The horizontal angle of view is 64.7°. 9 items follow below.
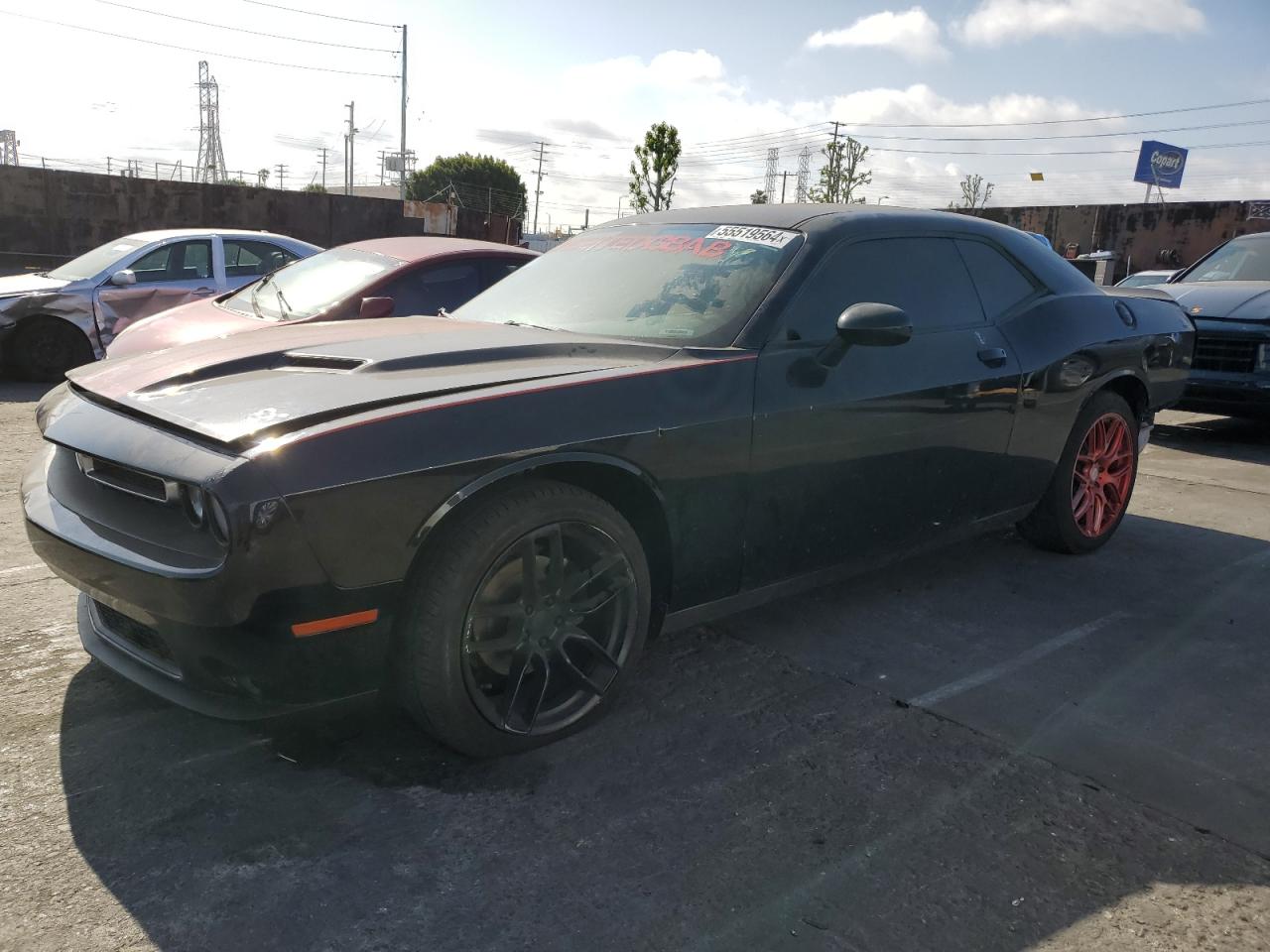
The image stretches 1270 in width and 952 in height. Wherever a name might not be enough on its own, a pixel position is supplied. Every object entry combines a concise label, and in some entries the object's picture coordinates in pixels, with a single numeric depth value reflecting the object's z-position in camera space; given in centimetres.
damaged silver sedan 864
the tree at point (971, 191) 6762
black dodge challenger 230
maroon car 613
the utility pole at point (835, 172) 5297
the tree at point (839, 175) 5300
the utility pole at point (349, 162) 6845
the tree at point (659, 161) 3575
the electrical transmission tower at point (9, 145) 6276
